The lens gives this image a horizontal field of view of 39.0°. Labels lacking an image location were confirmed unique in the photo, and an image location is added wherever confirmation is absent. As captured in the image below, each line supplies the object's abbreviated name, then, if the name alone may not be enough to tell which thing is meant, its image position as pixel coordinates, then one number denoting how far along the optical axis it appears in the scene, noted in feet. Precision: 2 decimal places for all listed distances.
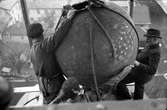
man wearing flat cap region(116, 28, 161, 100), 11.02
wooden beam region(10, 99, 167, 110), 5.14
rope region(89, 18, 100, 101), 8.08
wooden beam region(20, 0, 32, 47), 14.98
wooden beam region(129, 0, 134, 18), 15.27
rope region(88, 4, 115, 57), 8.05
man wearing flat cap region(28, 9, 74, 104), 9.20
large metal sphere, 8.14
